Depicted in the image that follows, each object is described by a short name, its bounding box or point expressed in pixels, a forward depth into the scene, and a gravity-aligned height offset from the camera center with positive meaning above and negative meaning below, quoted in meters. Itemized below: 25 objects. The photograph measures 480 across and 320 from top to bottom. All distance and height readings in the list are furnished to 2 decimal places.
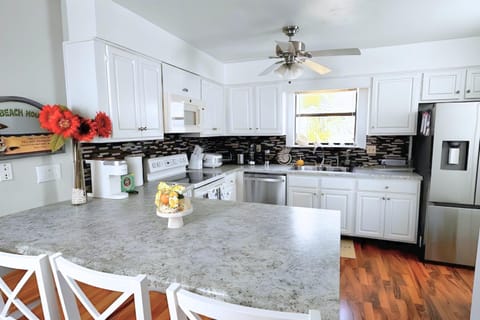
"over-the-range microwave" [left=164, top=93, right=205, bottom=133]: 2.55 +0.21
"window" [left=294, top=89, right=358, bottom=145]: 3.55 +0.23
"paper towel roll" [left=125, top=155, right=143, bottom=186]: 2.29 -0.30
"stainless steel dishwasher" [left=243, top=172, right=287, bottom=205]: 3.33 -0.71
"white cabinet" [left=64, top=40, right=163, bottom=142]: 1.85 +0.37
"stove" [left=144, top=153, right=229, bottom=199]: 2.59 -0.48
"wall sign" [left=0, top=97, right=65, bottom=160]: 1.56 +0.02
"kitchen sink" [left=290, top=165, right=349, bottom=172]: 3.46 -0.48
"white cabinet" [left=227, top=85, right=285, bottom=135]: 3.60 +0.32
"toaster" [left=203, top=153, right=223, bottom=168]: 3.54 -0.37
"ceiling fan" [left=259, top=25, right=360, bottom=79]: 2.18 +0.68
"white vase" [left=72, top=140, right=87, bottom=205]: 1.75 -0.29
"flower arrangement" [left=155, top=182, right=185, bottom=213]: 1.25 -0.32
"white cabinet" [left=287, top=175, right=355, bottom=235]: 3.10 -0.76
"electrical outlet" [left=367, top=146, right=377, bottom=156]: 3.43 -0.23
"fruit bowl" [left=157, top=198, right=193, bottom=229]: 1.27 -0.41
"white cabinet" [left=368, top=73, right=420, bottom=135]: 3.02 +0.33
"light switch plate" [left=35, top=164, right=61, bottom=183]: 1.76 -0.27
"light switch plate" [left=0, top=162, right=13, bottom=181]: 1.55 -0.23
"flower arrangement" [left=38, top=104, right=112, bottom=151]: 1.60 +0.06
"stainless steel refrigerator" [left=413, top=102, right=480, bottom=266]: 2.48 -0.51
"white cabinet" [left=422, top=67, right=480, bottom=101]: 2.82 +0.53
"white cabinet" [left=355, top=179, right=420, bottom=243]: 2.88 -0.88
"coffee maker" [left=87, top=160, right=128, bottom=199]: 1.88 -0.32
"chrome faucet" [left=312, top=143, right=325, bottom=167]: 3.67 -0.27
